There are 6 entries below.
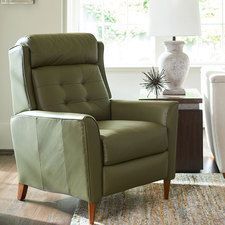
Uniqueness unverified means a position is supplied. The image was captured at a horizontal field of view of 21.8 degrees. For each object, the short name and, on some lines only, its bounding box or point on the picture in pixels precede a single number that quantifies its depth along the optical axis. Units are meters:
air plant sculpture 4.10
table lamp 4.08
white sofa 3.82
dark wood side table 4.09
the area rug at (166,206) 3.13
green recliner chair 3.06
